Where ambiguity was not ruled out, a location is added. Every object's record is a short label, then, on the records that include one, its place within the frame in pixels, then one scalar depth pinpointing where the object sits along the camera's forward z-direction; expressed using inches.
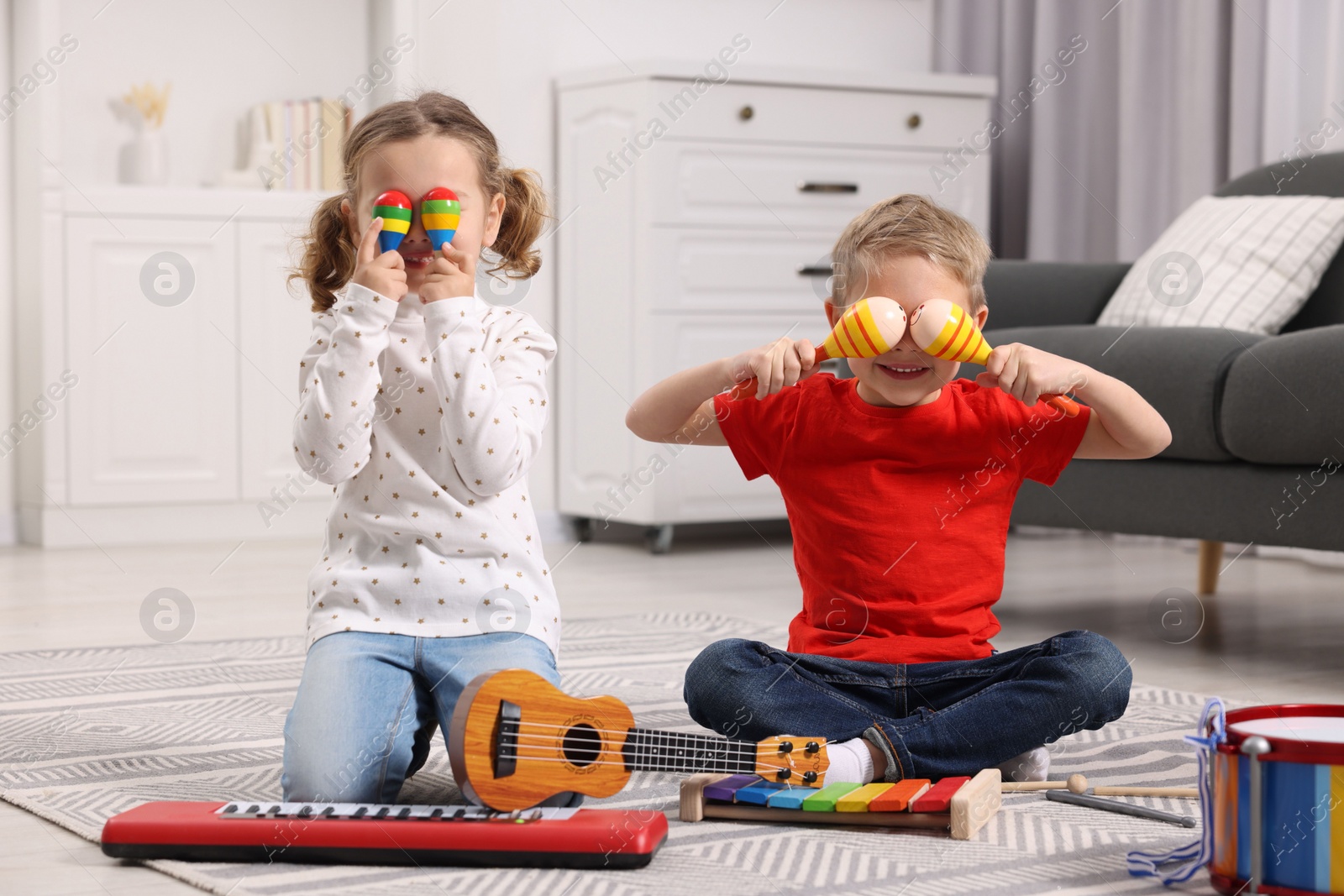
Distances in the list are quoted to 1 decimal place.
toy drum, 104.6
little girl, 115.5
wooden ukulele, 111.2
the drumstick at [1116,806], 115.7
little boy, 118.9
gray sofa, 143.0
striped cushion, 173.7
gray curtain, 231.9
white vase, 244.0
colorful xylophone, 114.1
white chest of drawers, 225.5
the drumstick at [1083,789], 118.5
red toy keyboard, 110.0
